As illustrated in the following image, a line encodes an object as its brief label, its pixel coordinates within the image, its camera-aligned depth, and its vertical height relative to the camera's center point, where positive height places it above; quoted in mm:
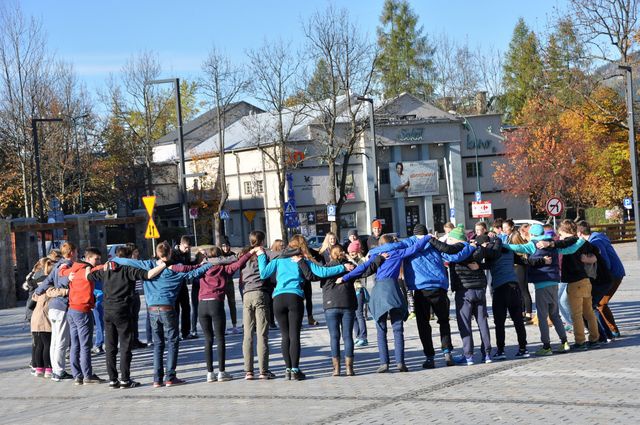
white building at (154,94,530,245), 67875 +3008
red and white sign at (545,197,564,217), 32188 -136
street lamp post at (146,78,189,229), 32219 +2719
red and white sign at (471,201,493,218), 41156 -58
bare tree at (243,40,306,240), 57344 +6263
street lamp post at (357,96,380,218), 42906 +3257
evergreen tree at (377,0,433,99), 83500 +13891
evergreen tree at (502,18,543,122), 85375 +11762
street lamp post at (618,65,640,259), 35500 +1653
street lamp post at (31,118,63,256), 38719 +2560
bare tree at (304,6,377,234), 53656 +7150
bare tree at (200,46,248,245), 60250 +7675
